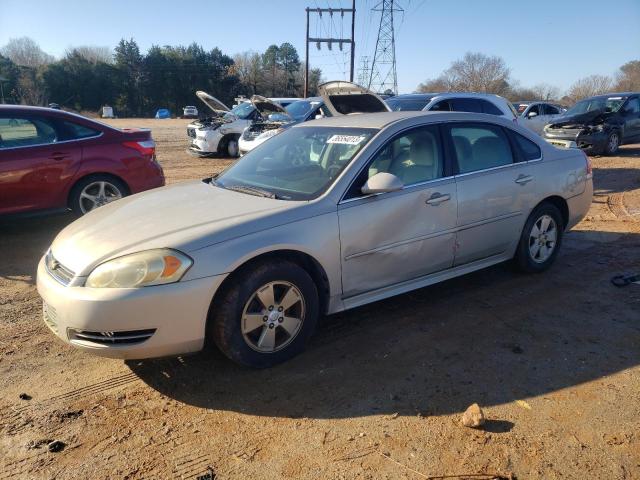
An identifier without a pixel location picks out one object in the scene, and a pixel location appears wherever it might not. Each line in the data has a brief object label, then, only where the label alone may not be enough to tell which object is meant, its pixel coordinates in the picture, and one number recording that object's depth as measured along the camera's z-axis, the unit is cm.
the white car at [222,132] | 1548
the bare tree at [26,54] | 7211
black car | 1439
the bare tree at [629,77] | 6127
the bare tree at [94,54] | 6681
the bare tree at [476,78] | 6857
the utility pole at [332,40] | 3509
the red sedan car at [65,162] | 604
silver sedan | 292
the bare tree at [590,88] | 6438
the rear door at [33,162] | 598
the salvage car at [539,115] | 1612
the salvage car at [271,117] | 1152
